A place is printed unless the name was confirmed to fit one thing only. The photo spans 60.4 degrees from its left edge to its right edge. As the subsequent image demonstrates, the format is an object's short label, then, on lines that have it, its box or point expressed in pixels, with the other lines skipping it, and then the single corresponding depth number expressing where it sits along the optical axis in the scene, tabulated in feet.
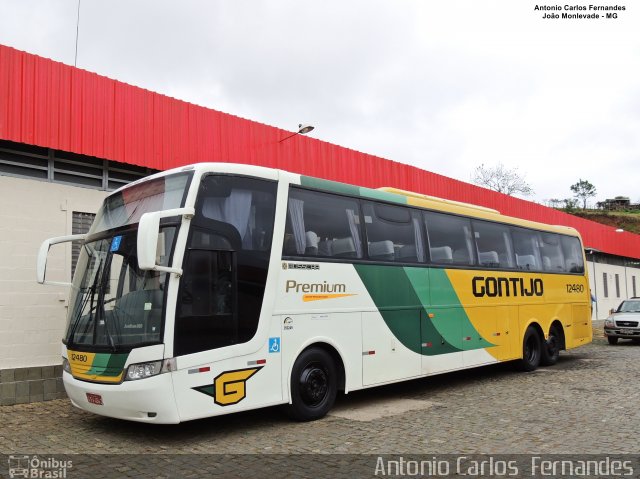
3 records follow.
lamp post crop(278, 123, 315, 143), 41.22
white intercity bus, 20.34
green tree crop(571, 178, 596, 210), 330.54
